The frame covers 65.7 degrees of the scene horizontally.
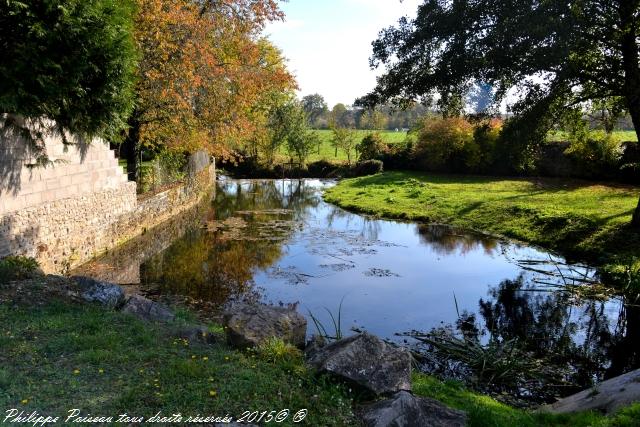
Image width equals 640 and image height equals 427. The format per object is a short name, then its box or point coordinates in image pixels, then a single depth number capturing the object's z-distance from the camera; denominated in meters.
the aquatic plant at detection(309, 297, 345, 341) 9.08
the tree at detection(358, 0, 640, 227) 11.91
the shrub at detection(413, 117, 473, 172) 34.06
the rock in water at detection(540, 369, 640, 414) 5.93
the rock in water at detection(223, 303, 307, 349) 6.53
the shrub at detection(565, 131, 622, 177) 26.22
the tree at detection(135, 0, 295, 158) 16.86
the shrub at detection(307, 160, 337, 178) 43.31
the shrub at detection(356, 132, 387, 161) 40.84
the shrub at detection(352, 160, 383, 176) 39.00
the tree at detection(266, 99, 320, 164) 41.72
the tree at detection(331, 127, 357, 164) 44.47
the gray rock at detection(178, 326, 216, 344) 6.85
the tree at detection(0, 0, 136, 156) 9.30
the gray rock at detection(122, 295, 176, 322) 7.95
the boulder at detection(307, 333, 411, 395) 5.61
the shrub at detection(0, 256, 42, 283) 8.84
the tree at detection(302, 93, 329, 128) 91.88
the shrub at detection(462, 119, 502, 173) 32.91
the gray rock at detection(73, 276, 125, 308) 8.27
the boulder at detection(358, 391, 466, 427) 4.93
